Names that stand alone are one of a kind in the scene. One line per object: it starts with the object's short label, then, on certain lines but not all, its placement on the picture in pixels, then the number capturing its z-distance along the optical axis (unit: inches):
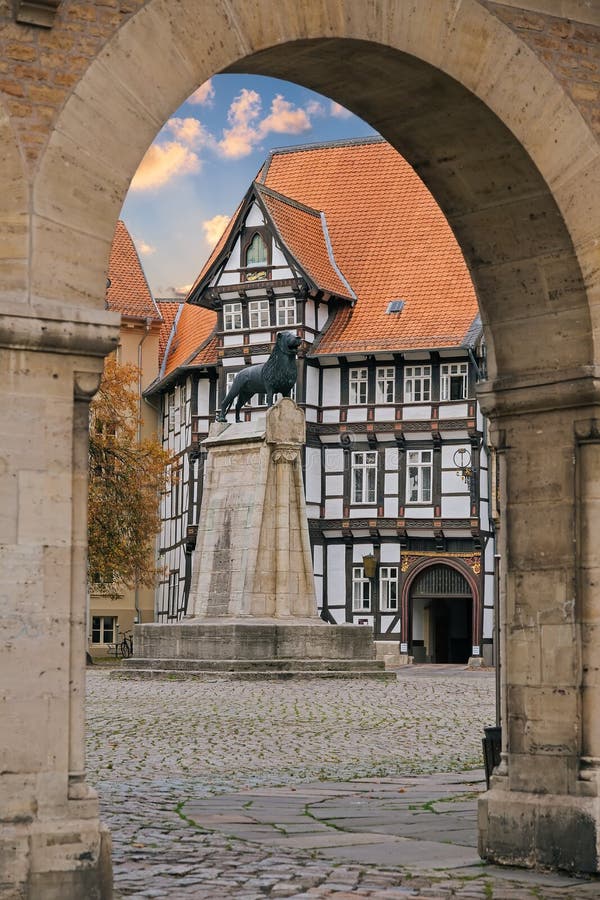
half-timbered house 1769.2
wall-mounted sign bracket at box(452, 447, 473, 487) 1749.6
